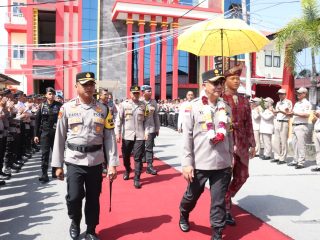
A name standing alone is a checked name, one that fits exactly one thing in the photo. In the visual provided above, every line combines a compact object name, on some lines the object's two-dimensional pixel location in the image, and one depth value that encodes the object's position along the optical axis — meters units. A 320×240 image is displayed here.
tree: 14.48
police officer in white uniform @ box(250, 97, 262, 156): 10.83
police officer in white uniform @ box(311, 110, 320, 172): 8.60
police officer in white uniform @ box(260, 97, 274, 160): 10.18
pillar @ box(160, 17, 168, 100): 31.56
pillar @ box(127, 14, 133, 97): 31.20
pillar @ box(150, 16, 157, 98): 31.49
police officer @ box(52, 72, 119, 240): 4.23
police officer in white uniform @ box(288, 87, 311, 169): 8.77
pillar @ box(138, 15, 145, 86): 31.13
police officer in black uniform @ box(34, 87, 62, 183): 7.76
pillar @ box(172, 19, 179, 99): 32.09
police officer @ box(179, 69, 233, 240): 4.17
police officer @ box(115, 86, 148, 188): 7.57
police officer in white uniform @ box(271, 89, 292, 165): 9.30
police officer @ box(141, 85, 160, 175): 8.51
